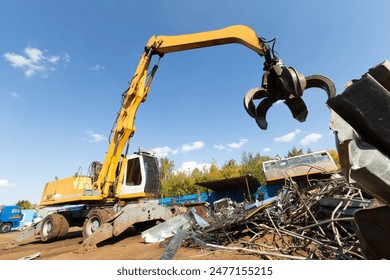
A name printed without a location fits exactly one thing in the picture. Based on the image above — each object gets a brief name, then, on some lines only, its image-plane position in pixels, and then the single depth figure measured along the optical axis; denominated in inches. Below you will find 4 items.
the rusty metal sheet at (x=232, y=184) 756.0
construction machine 262.5
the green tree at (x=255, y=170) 1353.3
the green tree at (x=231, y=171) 1673.2
